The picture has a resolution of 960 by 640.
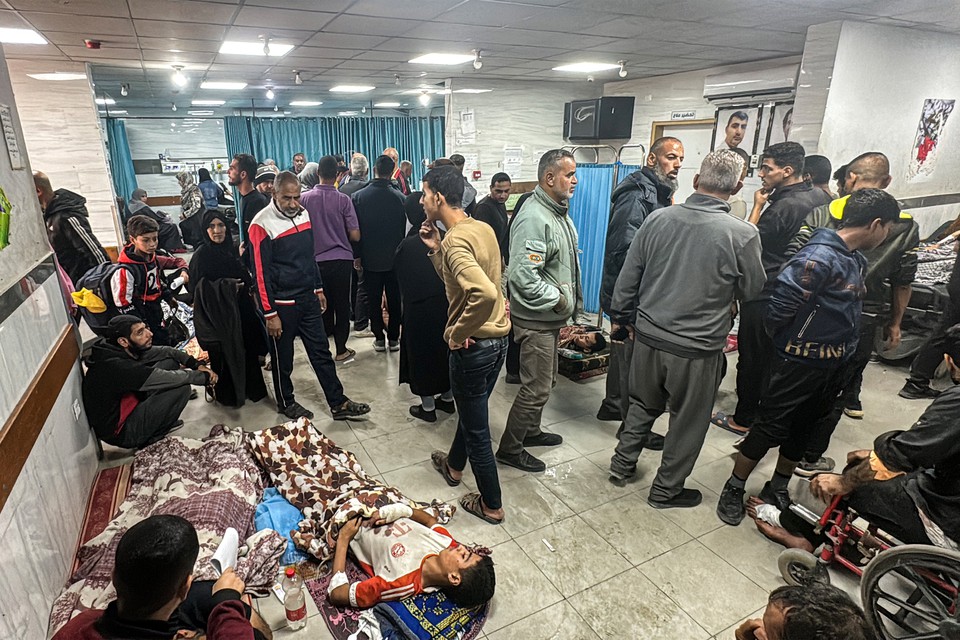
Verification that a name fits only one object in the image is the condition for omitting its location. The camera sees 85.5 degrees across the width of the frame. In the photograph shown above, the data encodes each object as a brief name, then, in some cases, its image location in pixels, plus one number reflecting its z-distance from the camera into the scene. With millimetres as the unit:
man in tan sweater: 2031
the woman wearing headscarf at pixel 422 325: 3000
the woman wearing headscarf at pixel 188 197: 7578
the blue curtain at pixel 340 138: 11039
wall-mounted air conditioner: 5152
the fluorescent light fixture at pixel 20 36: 3873
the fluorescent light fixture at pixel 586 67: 5731
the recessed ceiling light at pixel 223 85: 7043
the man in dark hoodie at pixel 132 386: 2713
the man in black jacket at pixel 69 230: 3461
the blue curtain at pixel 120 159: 9964
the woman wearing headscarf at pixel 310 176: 5211
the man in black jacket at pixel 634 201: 2967
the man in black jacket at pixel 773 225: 2896
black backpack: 3010
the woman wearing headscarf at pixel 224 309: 3262
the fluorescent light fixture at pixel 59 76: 5355
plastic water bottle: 1883
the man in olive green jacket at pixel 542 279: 2562
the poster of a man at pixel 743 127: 5211
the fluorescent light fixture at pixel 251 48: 4434
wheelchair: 1560
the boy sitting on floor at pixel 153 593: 1183
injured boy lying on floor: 1835
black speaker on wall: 6812
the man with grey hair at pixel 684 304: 2223
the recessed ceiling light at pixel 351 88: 7457
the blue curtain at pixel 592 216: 4965
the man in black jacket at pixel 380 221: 4199
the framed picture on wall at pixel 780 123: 5230
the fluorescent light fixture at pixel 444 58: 5156
